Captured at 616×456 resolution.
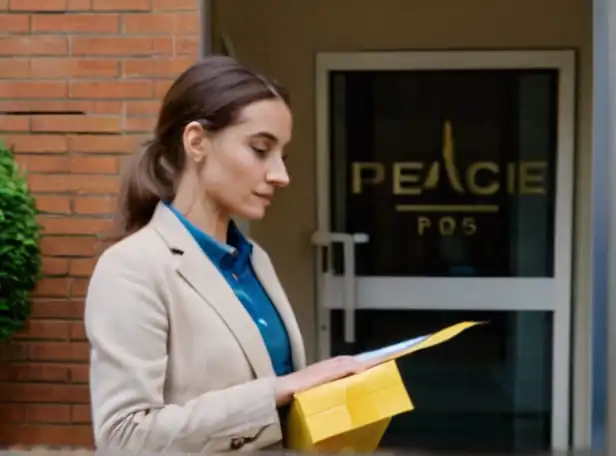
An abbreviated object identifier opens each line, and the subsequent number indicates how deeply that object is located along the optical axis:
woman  1.33
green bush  2.32
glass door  3.81
